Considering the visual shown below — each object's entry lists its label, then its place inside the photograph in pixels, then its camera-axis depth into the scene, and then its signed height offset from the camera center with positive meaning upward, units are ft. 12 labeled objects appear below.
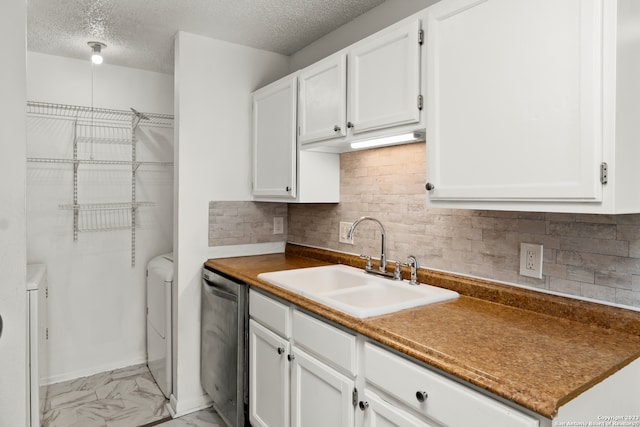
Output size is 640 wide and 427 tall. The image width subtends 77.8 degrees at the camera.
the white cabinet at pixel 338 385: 3.39 -1.91
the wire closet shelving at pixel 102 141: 9.49 +1.71
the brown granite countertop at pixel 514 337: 3.06 -1.26
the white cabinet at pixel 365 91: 5.20 +1.81
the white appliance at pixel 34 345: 6.57 -2.35
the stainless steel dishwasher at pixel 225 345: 6.93 -2.53
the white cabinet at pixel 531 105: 3.50 +1.08
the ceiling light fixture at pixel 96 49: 8.68 +3.57
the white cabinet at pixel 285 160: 7.59 +1.01
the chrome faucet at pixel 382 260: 6.69 -0.84
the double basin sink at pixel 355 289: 4.99 -1.19
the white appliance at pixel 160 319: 8.59 -2.55
